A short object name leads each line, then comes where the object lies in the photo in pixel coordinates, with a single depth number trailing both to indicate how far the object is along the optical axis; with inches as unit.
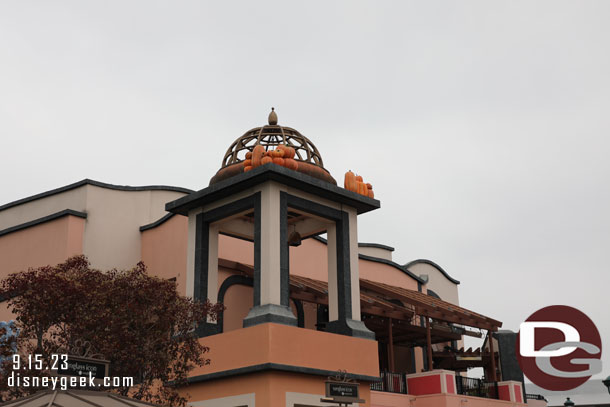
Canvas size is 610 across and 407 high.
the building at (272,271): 690.8
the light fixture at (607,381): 701.2
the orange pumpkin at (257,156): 748.0
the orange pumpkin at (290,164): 745.6
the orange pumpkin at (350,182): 813.2
